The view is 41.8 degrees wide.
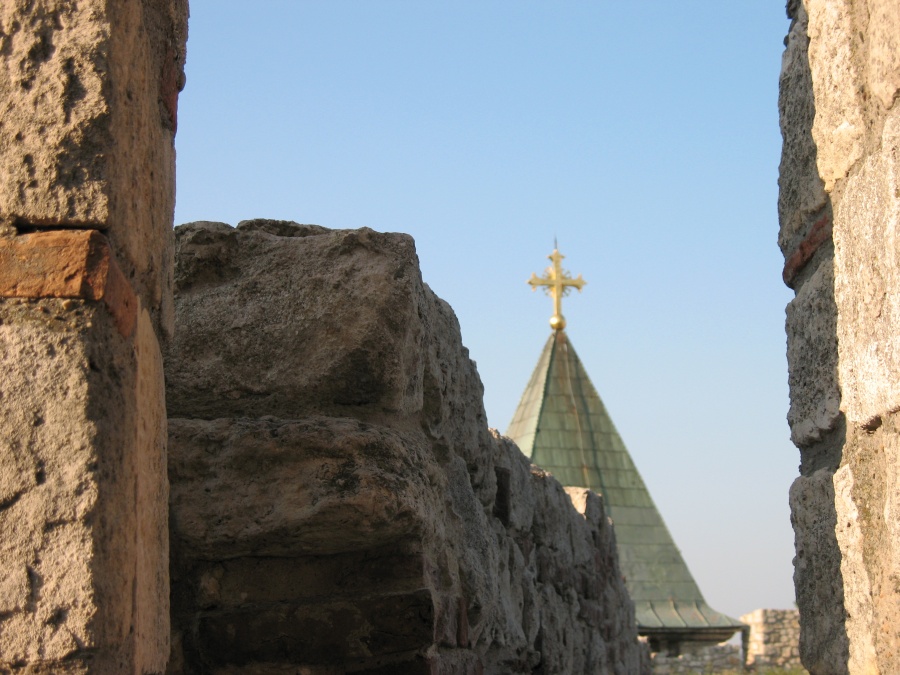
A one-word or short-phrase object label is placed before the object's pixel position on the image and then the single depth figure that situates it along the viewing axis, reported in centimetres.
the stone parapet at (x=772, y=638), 1670
